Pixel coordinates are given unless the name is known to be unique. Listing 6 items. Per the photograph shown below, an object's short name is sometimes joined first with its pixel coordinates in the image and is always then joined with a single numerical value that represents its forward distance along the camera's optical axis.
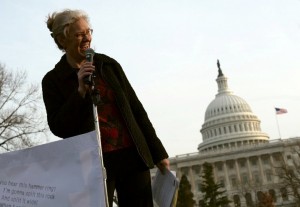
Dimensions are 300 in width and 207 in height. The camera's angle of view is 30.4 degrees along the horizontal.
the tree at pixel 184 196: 48.97
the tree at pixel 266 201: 58.12
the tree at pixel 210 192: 49.91
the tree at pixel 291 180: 40.03
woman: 3.65
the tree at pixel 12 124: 24.98
